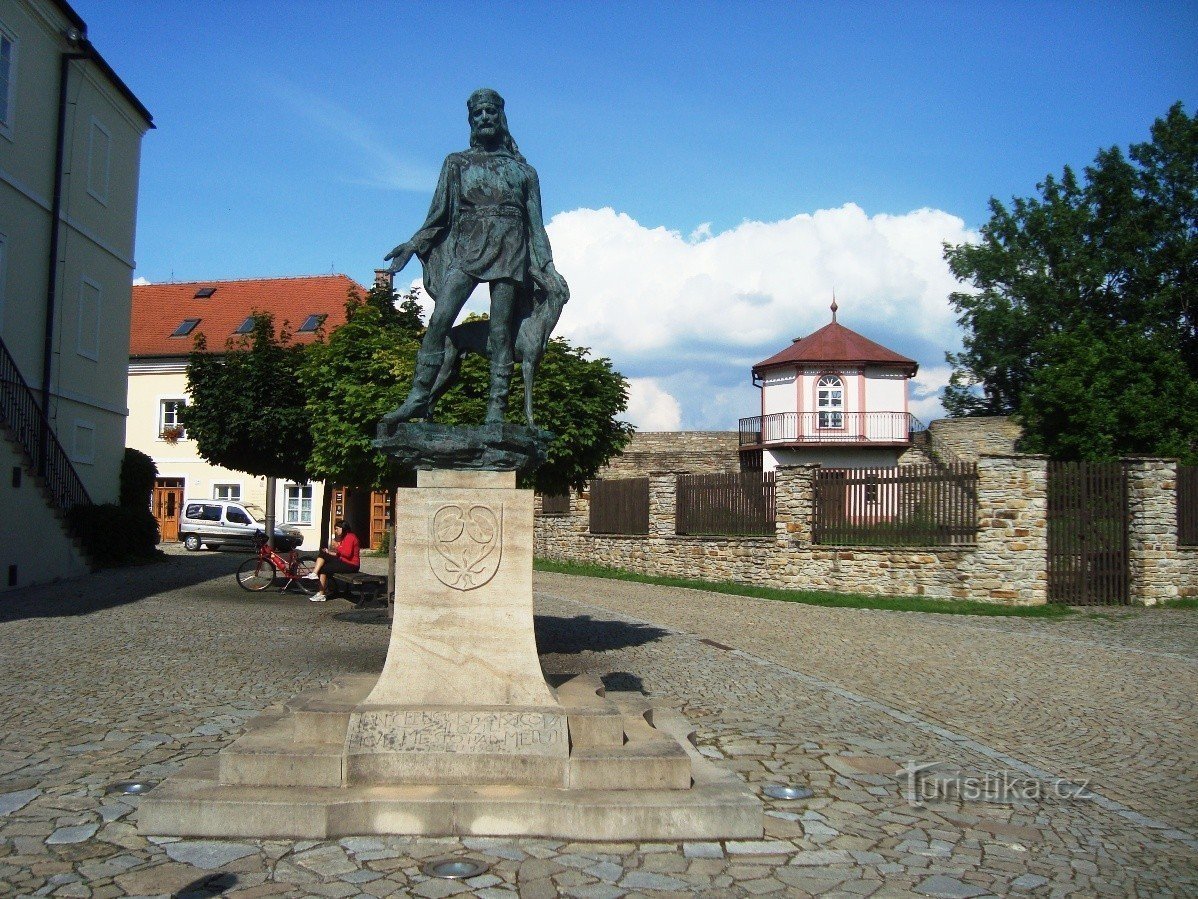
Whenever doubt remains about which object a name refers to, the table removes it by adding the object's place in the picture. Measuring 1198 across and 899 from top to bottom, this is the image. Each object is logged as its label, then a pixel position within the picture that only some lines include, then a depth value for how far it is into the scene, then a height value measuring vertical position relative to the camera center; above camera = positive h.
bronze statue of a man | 5.89 +1.54
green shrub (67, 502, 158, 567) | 17.86 -0.64
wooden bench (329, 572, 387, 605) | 13.82 -1.19
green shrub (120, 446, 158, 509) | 20.98 +0.40
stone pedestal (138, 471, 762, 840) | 4.54 -1.20
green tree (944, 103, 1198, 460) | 34.62 +9.11
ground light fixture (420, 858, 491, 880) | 4.07 -1.49
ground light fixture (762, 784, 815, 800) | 5.25 -1.47
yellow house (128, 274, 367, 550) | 33.44 +4.25
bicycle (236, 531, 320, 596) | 15.76 -1.12
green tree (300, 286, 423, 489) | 11.05 +1.27
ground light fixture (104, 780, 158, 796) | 5.03 -1.47
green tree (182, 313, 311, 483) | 15.68 +1.40
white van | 29.83 -0.76
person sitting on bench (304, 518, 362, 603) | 14.17 -0.83
